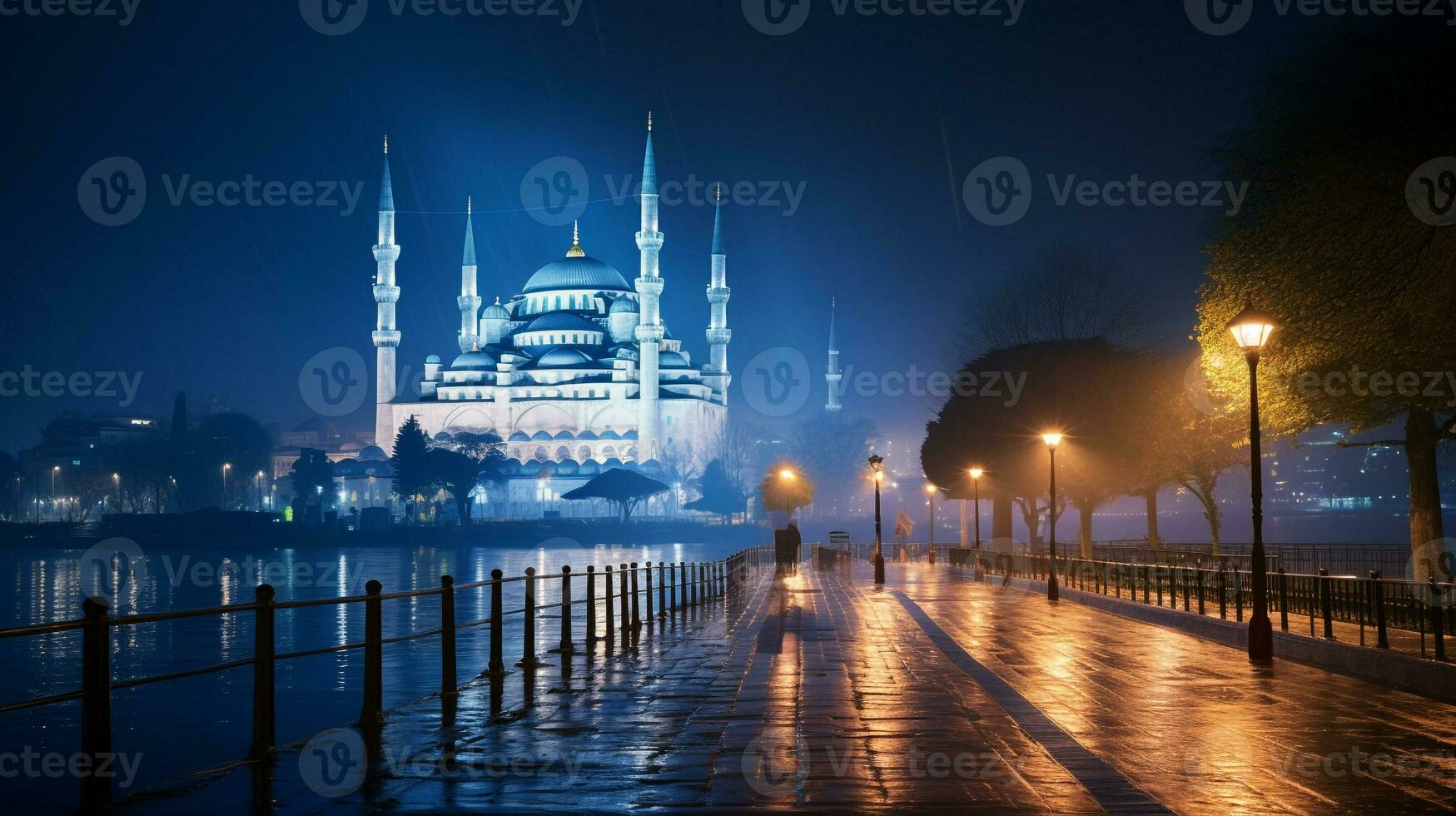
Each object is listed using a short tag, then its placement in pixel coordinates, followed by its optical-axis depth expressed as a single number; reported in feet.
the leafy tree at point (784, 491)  256.93
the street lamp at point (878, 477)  121.90
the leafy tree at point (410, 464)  381.19
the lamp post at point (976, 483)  169.78
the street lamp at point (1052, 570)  93.91
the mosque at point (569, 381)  466.29
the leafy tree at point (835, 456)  494.59
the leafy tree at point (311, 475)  424.46
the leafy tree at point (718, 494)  423.23
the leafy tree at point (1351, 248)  67.67
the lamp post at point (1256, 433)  51.93
